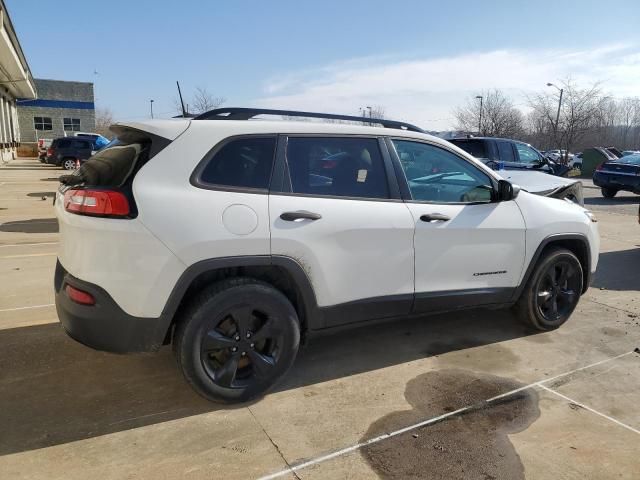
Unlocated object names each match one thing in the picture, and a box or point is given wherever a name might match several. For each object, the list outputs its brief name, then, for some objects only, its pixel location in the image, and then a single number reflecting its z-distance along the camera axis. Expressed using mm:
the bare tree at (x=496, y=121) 40094
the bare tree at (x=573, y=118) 32438
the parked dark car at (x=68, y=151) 27719
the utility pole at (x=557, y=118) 32812
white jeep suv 2820
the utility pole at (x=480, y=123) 42319
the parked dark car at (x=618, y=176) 16203
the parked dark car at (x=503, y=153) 12039
